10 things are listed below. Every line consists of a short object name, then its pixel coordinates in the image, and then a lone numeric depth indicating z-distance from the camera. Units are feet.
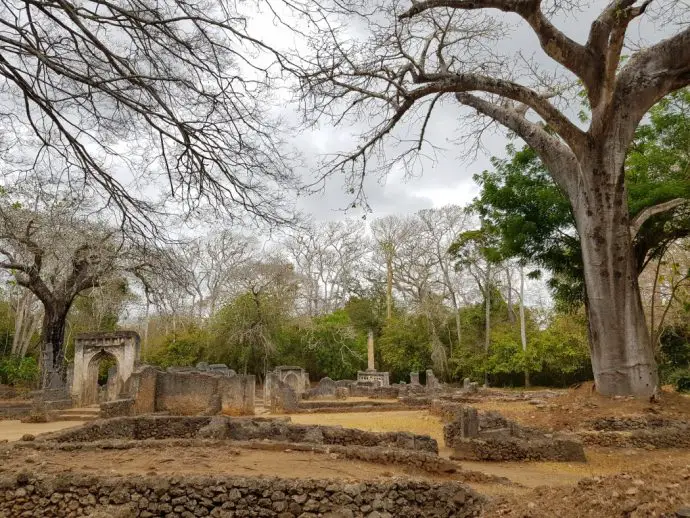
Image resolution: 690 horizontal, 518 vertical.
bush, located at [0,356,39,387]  90.01
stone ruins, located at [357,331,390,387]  100.39
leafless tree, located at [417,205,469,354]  118.32
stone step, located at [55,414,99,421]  54.70
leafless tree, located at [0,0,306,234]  13.26
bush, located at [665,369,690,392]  61.77
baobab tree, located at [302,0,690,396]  34.14
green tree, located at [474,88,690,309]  43.19
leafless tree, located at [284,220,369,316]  127.85
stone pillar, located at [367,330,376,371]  108.66
